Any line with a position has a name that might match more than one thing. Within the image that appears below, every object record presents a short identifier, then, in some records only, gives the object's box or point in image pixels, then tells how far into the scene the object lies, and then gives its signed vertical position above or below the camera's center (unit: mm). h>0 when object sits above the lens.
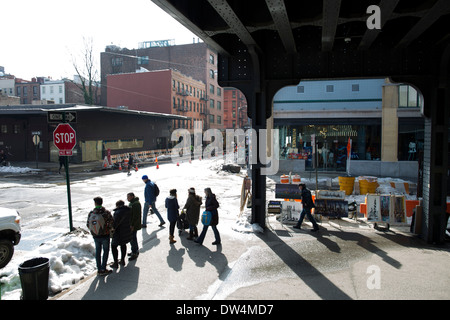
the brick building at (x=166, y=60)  72375 +17907
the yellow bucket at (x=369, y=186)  15625 -2228
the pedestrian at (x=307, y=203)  10312 -1996
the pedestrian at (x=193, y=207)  9188 -1883
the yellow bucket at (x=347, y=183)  16141 -2150
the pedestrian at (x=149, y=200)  11078 -2005
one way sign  10070 +776
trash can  5668 -2426
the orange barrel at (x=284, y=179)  15973 -1932
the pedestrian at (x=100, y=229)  6957 -1879
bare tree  52278 +11447
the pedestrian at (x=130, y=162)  25075 -1724
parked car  7410 -2143
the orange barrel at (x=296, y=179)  15891 -1933
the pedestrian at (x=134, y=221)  7915 -1940
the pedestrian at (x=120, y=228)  7324 -1977
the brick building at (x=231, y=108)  93125 +9201
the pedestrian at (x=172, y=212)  9219 -2022
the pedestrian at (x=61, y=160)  25400 -1460
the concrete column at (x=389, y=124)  24688 +1146
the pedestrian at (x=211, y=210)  9000 -1919
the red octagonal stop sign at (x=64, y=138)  10102 +100
